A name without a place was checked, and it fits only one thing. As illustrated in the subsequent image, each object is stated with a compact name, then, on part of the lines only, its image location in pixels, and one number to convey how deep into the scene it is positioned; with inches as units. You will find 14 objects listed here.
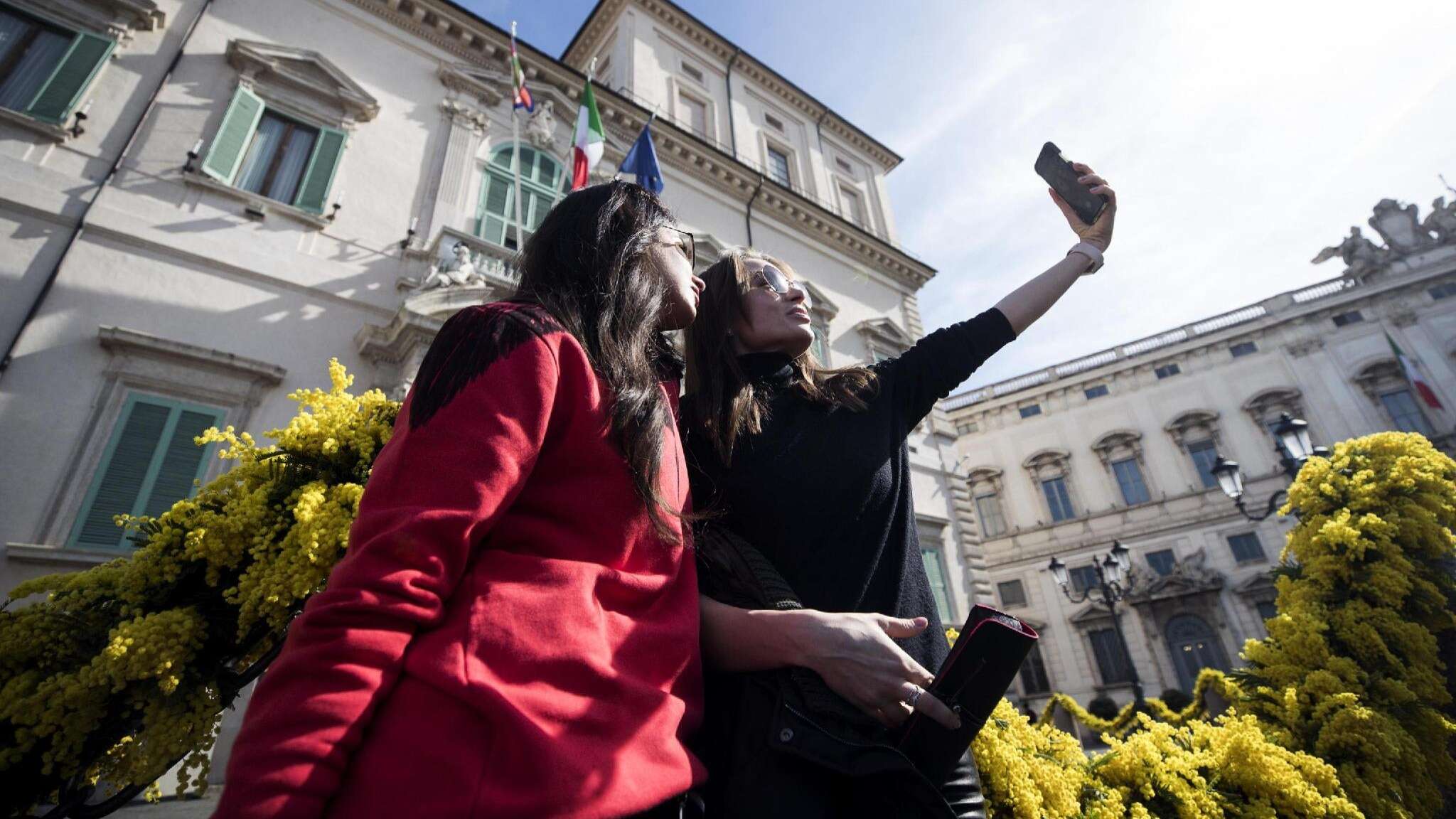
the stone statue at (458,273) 286.5
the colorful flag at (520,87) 352.5
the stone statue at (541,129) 404.2
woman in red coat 32.7
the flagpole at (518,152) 324.2
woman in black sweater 49.2
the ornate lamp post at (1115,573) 468.8
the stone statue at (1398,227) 999.6
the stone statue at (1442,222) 981.2
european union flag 375.6
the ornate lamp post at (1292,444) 315.9
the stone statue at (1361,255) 1002.7
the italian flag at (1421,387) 797.9
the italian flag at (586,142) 362.3
